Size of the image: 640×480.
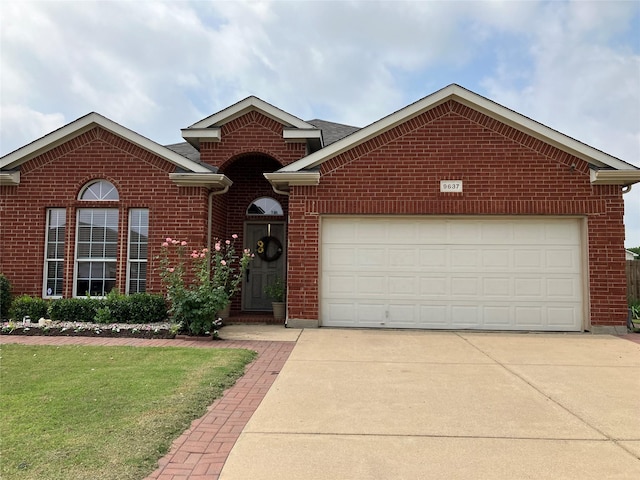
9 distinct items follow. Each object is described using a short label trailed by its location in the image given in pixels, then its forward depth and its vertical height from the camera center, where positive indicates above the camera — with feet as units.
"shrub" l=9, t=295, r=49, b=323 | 31.12 -3.50
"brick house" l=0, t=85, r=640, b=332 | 31.58 +3.29
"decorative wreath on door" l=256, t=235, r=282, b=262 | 39.37 +1.26
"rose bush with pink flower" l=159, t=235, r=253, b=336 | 27.48 -1.67
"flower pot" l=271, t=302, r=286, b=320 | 35.01 -3.67
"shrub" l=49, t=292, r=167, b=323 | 30.60 -3.34
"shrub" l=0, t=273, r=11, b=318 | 32.01 -2.74
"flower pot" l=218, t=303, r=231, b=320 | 34.66 -4.14
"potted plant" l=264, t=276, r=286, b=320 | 35.04 -2.69
